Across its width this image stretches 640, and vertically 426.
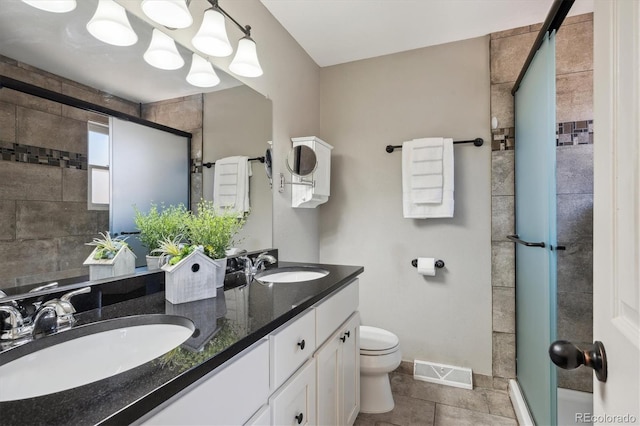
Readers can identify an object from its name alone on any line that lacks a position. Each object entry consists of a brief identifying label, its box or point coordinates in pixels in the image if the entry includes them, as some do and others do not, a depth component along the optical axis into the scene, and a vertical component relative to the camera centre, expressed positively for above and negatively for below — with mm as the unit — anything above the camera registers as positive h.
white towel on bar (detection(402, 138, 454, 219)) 2205 +235
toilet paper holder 2311 -353
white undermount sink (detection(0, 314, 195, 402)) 686 -348
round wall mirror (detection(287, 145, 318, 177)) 2176 +360
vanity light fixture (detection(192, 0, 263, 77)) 1396 +782
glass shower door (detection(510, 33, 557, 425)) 1391 -87
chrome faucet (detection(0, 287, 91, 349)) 792 -281
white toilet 1890 -919
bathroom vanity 538 -329
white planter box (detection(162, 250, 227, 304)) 1105 -230
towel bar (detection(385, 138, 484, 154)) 2229 +510
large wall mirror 891 +279
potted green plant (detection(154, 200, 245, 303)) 1116 -157
